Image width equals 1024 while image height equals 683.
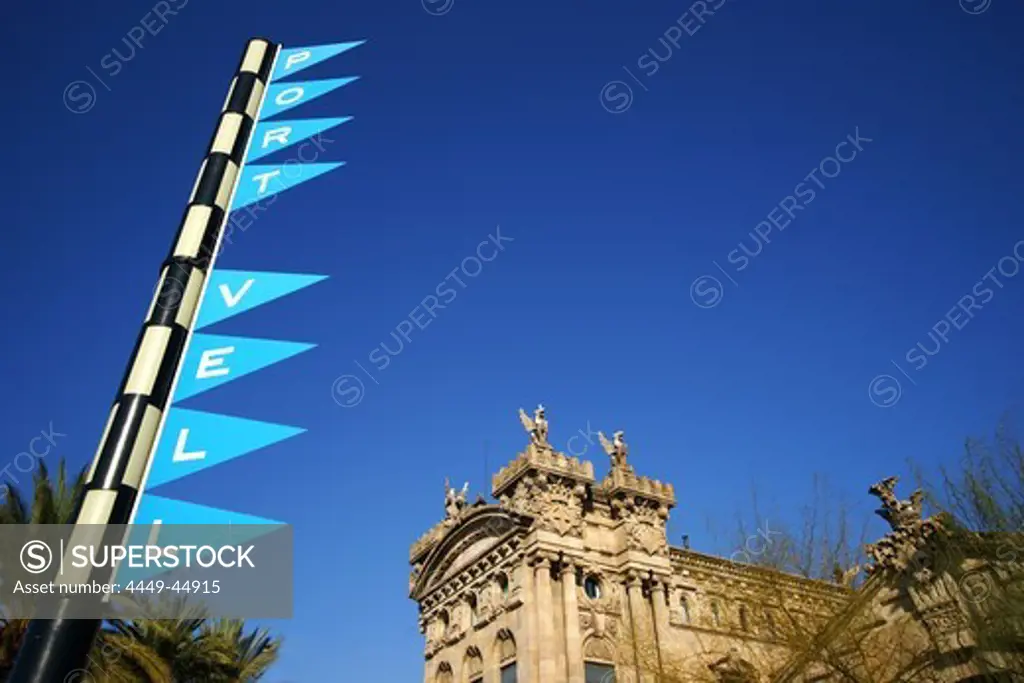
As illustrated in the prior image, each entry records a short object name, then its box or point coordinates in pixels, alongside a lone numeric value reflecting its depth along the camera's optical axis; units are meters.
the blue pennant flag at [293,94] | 5.35
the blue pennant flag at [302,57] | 5.65
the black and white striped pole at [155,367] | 3.34
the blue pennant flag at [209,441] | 3.84
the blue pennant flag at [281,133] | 5.10
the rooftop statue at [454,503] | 35.75
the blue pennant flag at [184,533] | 3.66
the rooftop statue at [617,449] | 34.31
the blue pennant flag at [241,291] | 4.47
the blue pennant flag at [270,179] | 4.94
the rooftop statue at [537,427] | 33.25
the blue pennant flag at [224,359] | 4.18
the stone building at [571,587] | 29.31
